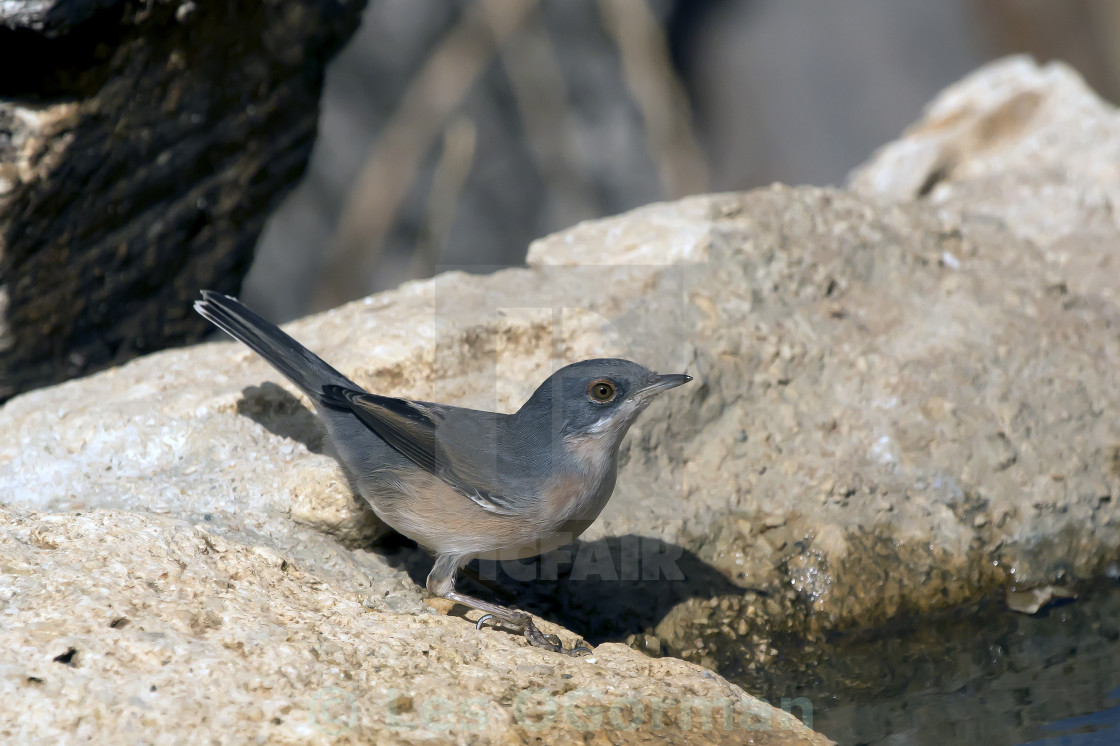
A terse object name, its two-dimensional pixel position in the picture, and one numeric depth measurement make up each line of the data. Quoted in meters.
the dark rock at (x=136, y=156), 9.40
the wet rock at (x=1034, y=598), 8.47
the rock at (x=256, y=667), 5.32
